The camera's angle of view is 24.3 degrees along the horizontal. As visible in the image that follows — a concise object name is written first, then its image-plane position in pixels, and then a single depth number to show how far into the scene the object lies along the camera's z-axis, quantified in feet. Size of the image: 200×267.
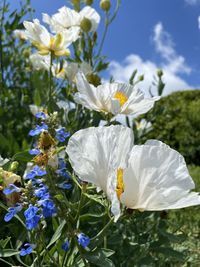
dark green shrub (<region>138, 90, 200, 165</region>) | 20.74
